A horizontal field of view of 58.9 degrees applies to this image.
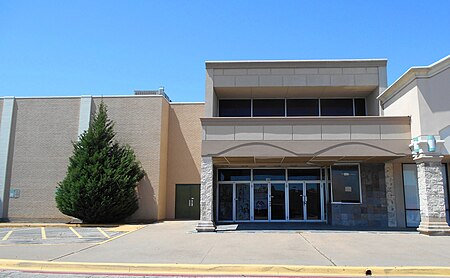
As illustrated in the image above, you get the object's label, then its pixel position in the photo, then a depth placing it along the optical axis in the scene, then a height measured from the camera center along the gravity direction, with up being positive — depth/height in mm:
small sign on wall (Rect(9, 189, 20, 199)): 22953 +219
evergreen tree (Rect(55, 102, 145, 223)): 20281 +980
